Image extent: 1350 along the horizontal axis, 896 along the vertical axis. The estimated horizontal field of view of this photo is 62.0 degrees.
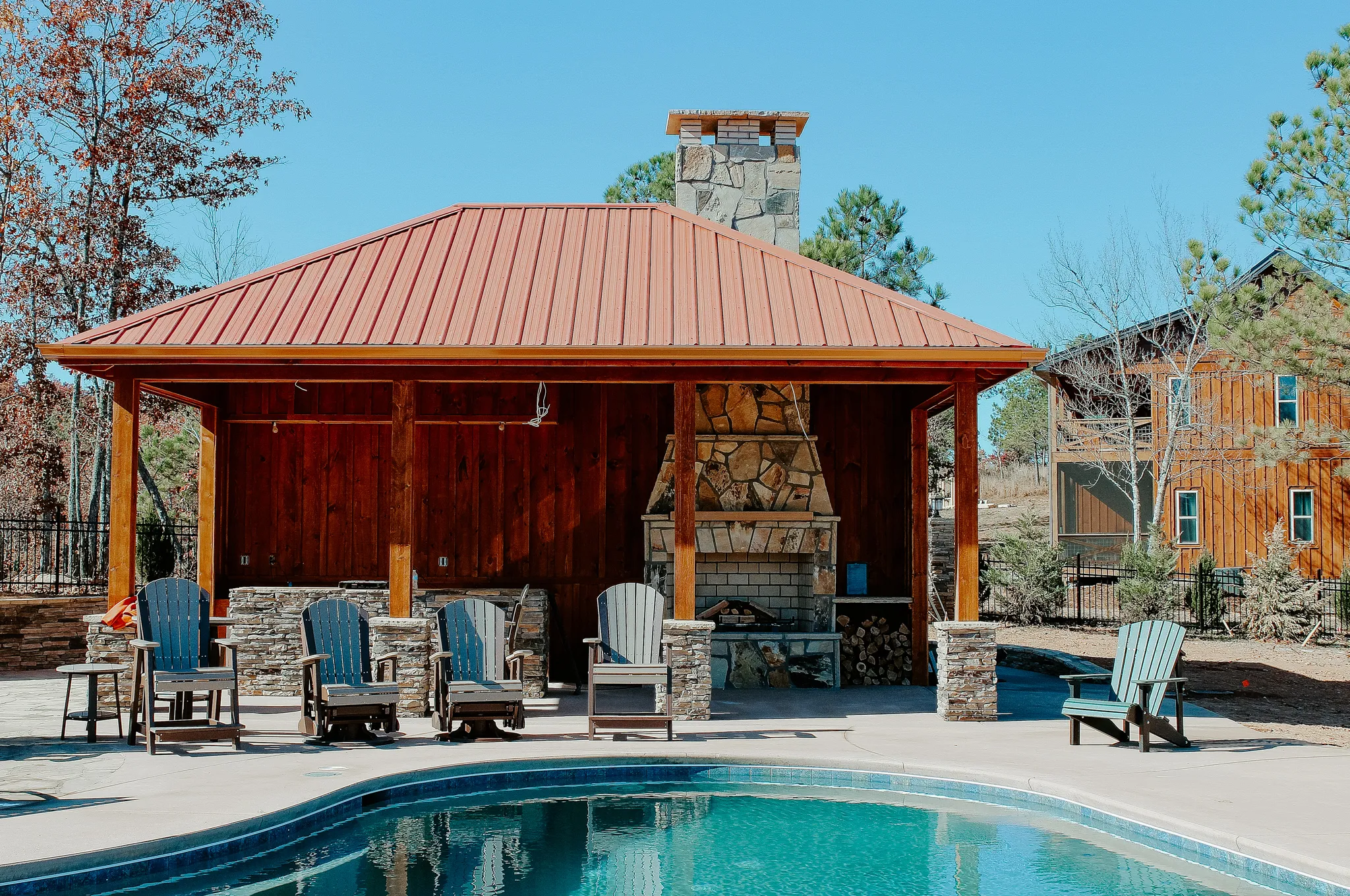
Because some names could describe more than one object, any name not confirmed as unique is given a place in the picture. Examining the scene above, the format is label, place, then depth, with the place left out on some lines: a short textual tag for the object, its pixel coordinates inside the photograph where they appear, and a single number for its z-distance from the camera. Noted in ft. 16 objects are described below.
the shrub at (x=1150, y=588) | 56.39
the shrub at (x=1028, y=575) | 61.00
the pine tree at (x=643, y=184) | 81.56
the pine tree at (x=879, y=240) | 83.87
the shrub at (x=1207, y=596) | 57.47
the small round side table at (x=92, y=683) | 25.72
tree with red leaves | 53.11
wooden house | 75.10
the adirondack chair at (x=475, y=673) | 27.40
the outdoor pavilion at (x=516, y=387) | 30.53
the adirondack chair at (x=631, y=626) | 30.30
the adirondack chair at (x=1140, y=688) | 26.37
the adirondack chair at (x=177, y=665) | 25.34
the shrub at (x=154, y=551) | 49.47
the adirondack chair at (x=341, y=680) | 26.61
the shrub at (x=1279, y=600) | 55.93
